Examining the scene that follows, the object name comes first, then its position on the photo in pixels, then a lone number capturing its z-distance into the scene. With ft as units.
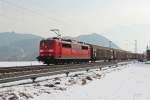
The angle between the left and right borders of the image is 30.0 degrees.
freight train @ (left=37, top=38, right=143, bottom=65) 118.93
